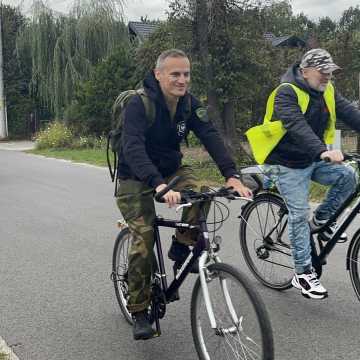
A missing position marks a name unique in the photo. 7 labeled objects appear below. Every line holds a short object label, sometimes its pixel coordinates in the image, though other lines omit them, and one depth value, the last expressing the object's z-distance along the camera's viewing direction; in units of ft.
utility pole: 111.86
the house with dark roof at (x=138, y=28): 110.93
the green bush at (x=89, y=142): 74.70
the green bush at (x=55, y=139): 80.23
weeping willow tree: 94.12
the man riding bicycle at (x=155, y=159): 11.37
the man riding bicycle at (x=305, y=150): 13.65
